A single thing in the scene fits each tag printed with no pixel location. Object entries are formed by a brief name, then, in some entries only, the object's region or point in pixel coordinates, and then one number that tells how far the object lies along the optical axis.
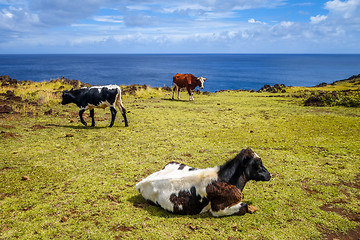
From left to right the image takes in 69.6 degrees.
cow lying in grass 4.97
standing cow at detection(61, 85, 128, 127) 12.26
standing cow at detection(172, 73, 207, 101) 23.12
